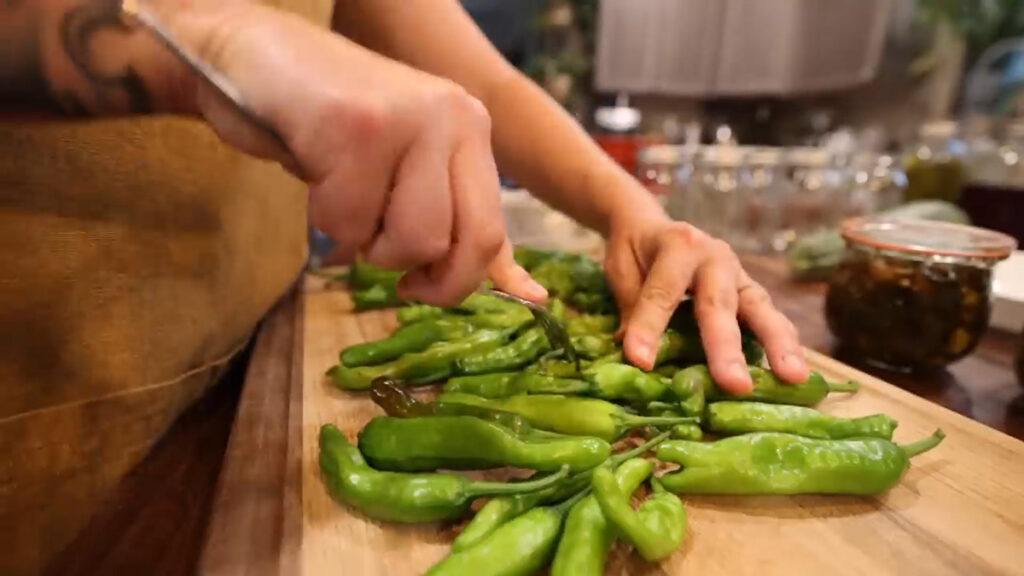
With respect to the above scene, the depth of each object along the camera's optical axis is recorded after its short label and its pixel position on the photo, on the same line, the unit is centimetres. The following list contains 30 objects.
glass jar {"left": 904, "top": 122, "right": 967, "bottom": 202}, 78
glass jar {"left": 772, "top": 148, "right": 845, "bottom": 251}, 84
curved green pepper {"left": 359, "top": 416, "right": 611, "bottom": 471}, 31
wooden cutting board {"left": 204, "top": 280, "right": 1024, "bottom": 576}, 28
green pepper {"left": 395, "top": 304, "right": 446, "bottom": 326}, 49
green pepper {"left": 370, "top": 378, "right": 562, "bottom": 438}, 33
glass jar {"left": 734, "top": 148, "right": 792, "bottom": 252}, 84
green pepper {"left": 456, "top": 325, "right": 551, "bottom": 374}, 41
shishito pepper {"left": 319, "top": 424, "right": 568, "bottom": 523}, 29
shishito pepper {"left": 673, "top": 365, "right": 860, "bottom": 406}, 38
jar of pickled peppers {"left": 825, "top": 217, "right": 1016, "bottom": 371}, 45
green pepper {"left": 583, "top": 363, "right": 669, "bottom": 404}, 37
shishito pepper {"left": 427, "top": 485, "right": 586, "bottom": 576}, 26
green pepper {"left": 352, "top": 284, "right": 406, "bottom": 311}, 54
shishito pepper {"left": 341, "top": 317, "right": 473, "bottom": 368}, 42
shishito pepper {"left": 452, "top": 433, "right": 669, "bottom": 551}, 28
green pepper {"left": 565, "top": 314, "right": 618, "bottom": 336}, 46
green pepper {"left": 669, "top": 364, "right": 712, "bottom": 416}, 36
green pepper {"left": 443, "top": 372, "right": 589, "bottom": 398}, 38
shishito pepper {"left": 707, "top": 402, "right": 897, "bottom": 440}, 36
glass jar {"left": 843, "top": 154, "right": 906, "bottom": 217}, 84
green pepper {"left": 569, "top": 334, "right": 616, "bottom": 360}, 42
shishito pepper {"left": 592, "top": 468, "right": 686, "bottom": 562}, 27
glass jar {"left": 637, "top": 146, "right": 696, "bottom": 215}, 84
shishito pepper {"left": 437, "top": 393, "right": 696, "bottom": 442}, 34
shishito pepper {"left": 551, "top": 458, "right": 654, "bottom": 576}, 26
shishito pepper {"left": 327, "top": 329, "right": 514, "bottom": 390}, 40
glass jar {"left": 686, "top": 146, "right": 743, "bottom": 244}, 84
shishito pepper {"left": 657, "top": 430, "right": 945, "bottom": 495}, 32
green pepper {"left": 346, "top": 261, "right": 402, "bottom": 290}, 57
